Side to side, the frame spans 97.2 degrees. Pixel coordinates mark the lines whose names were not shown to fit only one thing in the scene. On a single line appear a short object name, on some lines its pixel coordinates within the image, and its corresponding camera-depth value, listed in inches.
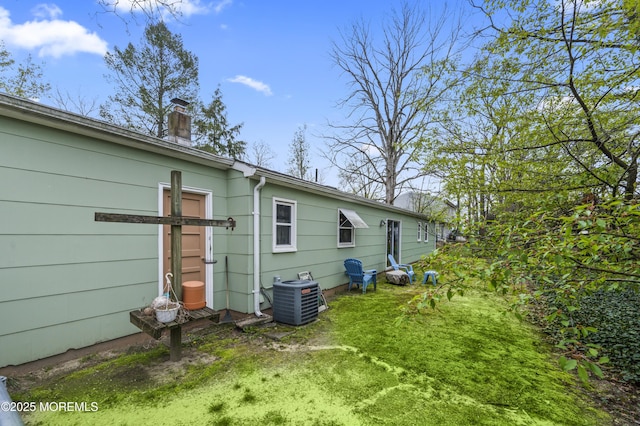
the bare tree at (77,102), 494.3
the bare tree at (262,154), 711.1
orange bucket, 150.5
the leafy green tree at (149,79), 486.6
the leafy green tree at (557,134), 76.7
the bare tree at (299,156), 742.5
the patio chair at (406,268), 361.1
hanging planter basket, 125.7
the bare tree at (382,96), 656.4
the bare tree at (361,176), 721.0
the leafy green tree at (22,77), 462.3
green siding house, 120.0
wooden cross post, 134.6
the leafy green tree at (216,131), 573.6
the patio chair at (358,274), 297.6
